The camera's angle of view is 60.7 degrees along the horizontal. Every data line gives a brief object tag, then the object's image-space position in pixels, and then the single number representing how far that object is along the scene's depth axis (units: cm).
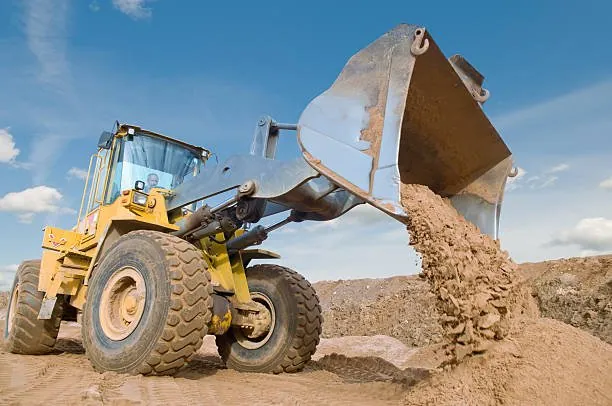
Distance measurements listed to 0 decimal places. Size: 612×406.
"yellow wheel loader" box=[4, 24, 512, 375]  376
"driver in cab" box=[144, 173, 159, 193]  586
